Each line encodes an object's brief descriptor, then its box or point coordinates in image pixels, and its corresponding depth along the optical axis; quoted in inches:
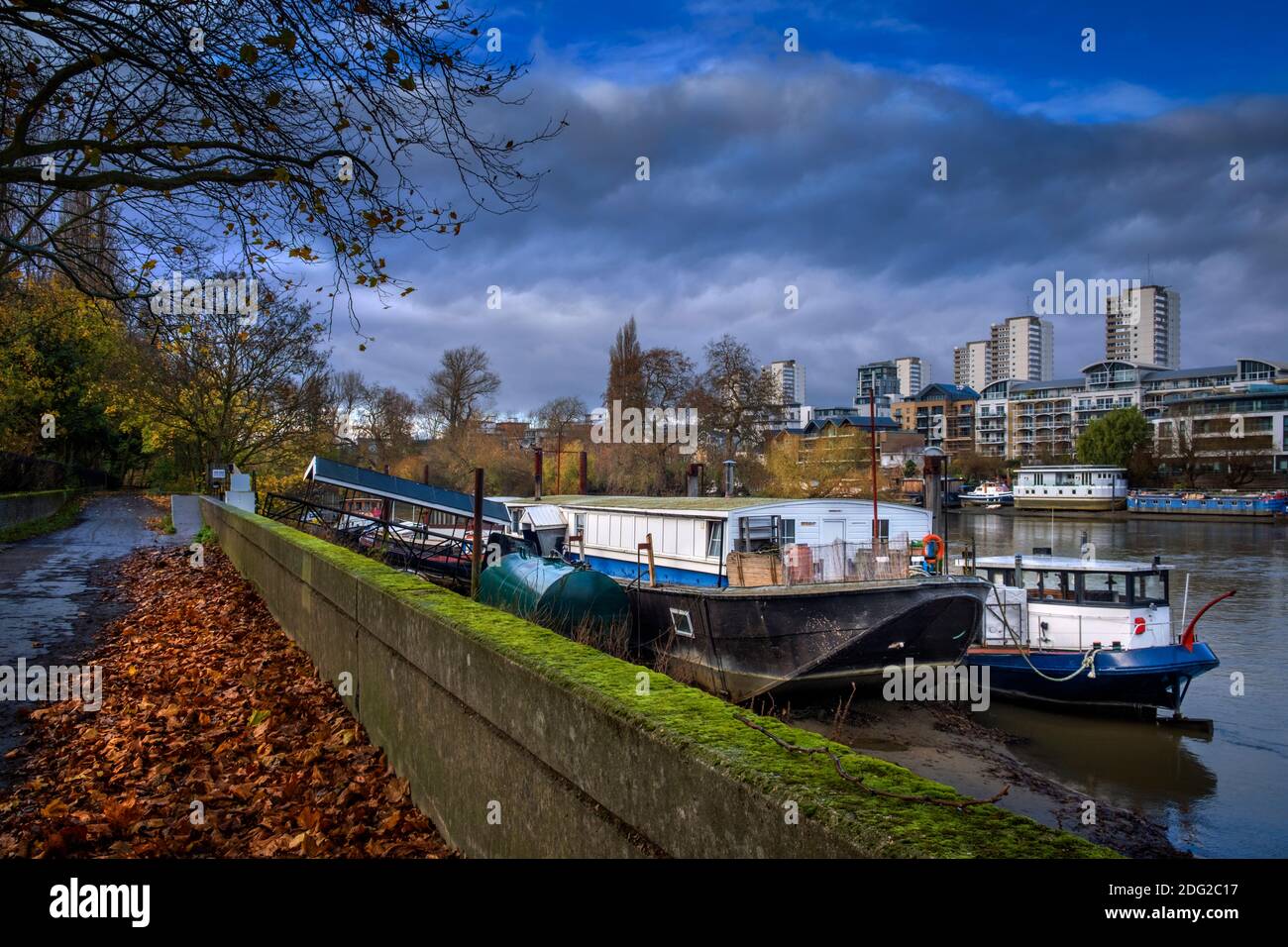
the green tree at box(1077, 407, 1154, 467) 4170.8
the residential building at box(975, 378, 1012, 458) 6205.7
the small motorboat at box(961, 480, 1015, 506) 4072.3
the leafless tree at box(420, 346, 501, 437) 3043.8
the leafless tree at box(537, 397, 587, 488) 3124.3
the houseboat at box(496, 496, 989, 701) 724.0
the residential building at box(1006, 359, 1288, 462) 5357.8
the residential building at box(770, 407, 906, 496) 2608.3
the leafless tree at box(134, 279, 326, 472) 1406.3
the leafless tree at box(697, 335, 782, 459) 2388.0
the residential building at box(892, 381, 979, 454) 6579.7
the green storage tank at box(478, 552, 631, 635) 633.6
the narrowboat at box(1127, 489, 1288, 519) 3021.7
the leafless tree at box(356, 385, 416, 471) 2800.9
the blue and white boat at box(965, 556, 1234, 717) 820.0
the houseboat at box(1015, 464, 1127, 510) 3464.6
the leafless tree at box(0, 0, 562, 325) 306.7
